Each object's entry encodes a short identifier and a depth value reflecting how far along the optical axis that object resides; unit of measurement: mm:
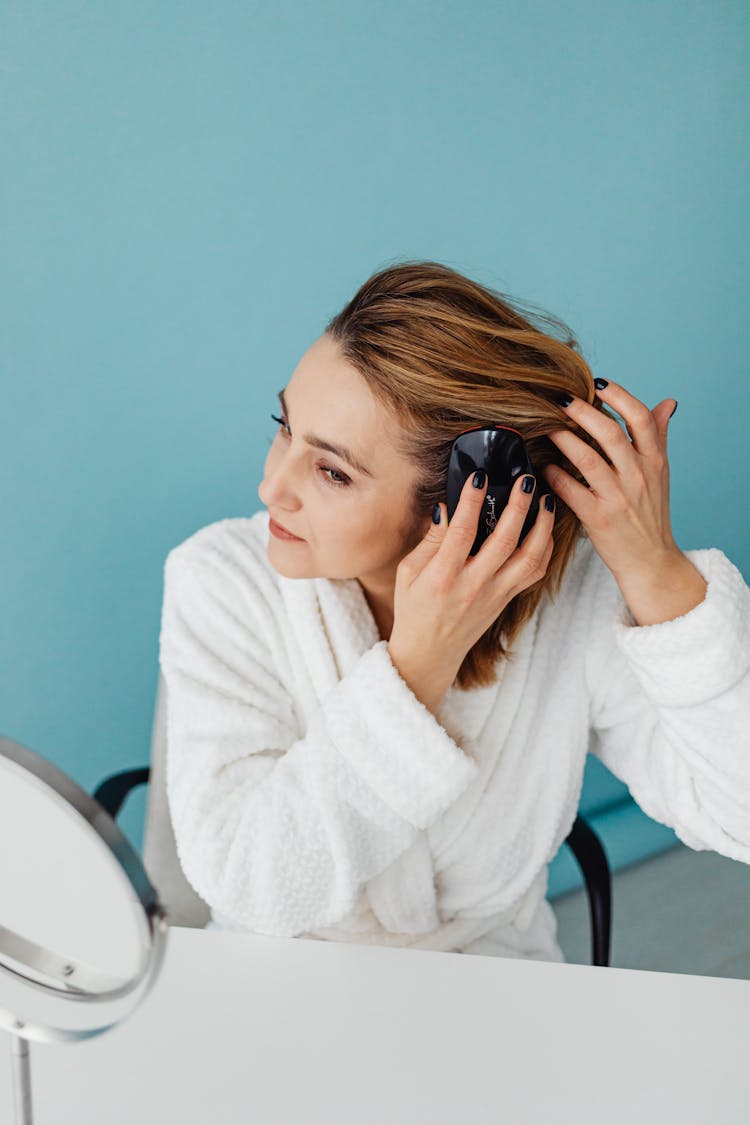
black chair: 1221
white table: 664
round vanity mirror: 406
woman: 915
